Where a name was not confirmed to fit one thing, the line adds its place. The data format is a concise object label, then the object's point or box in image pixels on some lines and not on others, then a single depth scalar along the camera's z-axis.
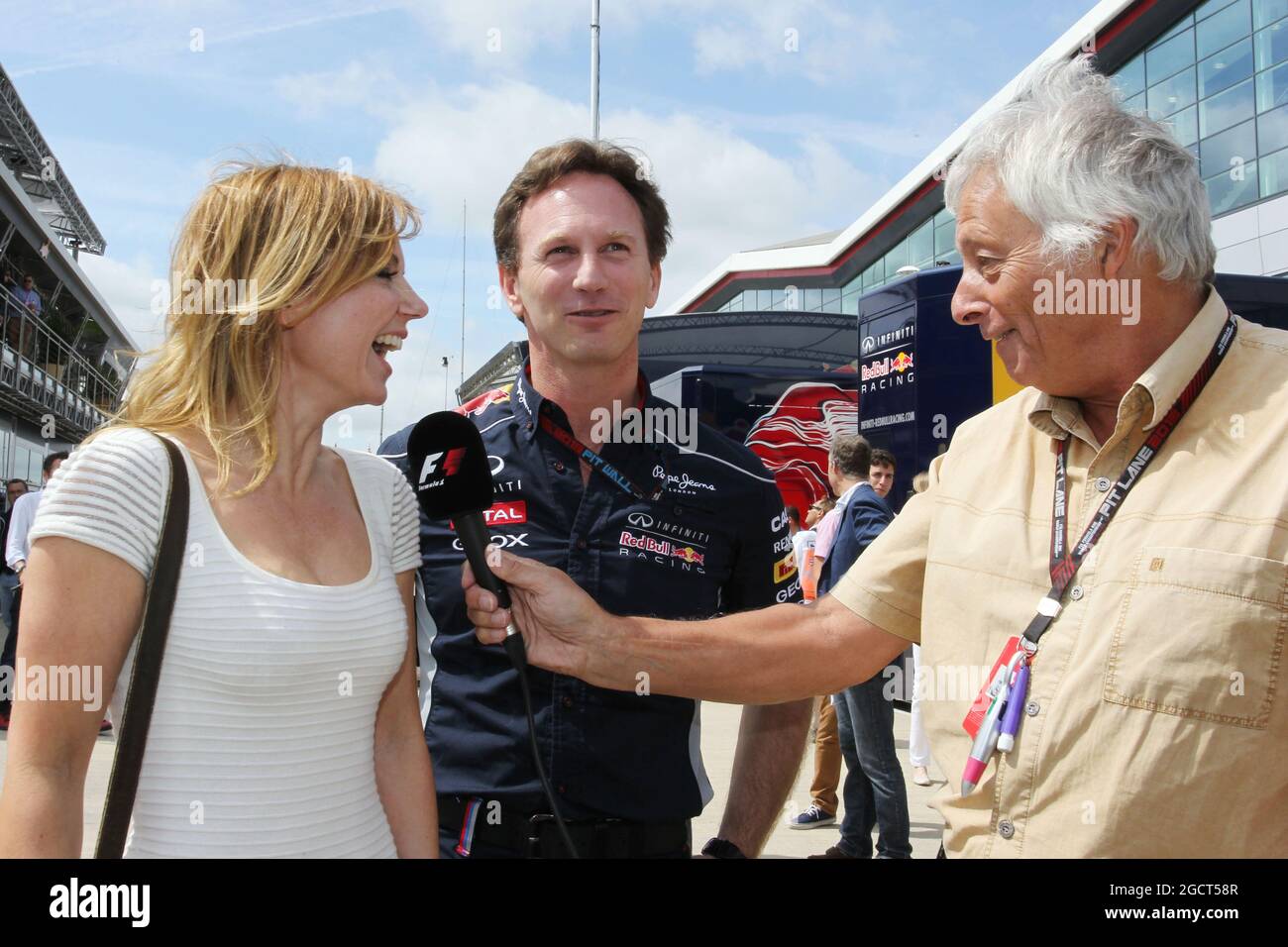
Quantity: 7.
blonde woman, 1.46
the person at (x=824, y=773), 6.16
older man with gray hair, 1.46
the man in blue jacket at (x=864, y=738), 5.03
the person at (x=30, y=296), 18.92
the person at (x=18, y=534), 7.84
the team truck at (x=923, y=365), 8.52
